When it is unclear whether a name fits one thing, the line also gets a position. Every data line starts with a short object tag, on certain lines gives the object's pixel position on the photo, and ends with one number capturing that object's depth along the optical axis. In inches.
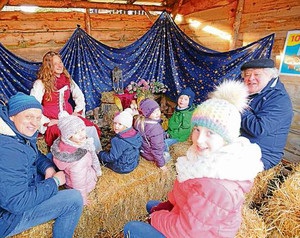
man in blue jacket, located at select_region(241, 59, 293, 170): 72.1
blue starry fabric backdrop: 121.0
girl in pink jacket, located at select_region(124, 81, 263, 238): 37.7
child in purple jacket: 84.4
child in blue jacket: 74.8
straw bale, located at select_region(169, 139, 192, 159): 102.5
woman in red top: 101.0
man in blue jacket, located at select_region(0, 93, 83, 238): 45.8
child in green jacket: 115.6
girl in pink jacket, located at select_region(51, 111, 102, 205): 63.2
